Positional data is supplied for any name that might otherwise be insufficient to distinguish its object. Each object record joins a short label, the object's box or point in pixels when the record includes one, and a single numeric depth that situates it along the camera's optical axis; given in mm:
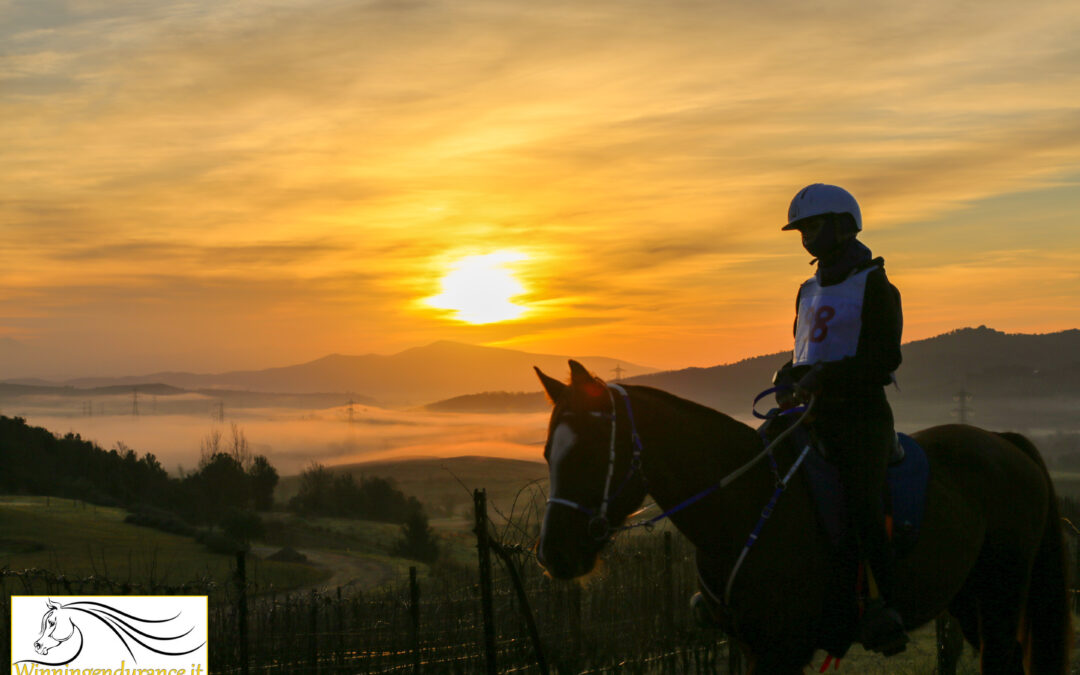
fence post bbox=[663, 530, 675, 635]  11977
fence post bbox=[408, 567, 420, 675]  9945
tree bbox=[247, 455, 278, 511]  74750
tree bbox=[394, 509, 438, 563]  52688
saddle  5664
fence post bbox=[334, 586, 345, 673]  11672
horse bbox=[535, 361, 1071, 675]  5047
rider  5664
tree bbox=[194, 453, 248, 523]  71144
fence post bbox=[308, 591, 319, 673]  11594
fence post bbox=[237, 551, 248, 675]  9805
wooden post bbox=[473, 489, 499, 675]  8562
